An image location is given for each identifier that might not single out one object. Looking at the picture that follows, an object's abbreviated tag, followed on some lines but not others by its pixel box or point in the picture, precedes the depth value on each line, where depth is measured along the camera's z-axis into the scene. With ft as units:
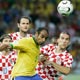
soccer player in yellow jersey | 54.29
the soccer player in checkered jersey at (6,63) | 64.20
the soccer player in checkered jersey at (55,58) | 64.28
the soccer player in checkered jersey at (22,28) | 65.41
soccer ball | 71.41
